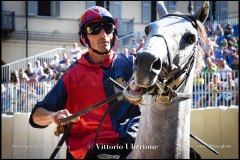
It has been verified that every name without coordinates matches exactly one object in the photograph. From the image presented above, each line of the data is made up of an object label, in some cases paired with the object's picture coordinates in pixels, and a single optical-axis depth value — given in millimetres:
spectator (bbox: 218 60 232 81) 6767
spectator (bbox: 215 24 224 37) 11648
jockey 2823
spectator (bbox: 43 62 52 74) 11579
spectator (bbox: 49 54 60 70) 11667
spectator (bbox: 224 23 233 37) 12025
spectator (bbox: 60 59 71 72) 10397
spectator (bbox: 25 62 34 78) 11788
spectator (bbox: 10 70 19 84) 11701
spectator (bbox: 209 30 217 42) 10715
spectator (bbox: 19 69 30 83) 11227
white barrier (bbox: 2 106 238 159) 6552
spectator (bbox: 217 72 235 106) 6697
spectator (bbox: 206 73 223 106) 6767
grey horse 2152
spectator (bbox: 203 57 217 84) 7416
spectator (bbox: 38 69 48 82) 10786
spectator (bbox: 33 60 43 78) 11792
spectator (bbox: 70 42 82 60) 11410
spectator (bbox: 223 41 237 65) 9212
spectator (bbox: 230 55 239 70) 8002
